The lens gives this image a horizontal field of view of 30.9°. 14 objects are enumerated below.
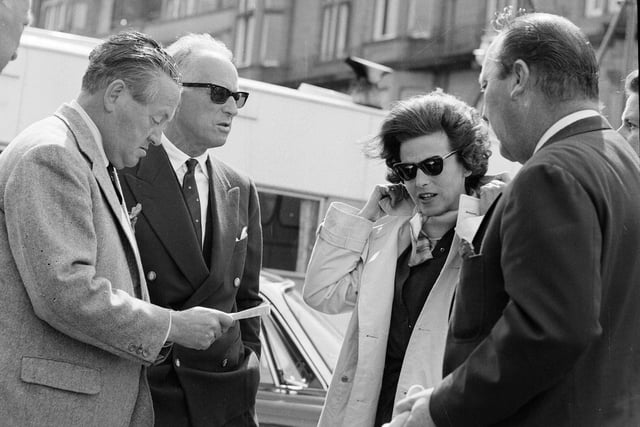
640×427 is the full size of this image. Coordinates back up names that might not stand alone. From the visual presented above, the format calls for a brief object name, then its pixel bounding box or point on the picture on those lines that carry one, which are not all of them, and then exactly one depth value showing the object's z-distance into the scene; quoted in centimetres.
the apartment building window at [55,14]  3769
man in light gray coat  297
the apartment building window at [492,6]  2772
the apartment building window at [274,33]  3412
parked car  547
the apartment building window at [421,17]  3119
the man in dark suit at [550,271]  242
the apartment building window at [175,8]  3694
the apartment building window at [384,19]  3219
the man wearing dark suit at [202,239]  380
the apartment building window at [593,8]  2701
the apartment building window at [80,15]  3738
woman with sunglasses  358
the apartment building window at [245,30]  3478
